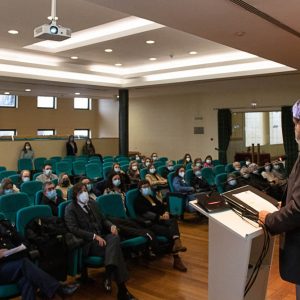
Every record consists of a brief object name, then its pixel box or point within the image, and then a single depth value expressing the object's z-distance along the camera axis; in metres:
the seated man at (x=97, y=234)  3.68
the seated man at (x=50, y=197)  4.82
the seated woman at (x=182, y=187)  6.92
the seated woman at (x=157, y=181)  7.50
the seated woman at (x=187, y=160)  10.45
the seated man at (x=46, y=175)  7.33
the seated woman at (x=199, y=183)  7.64
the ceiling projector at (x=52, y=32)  4.24
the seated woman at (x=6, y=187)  5.26
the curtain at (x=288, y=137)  12.39
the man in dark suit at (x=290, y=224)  1.74
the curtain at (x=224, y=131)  13.76
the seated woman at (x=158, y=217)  4.64
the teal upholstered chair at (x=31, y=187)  5.99
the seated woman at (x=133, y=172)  8.10
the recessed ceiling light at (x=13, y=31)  6.95
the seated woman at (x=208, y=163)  9.78
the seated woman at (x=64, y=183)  6.73
